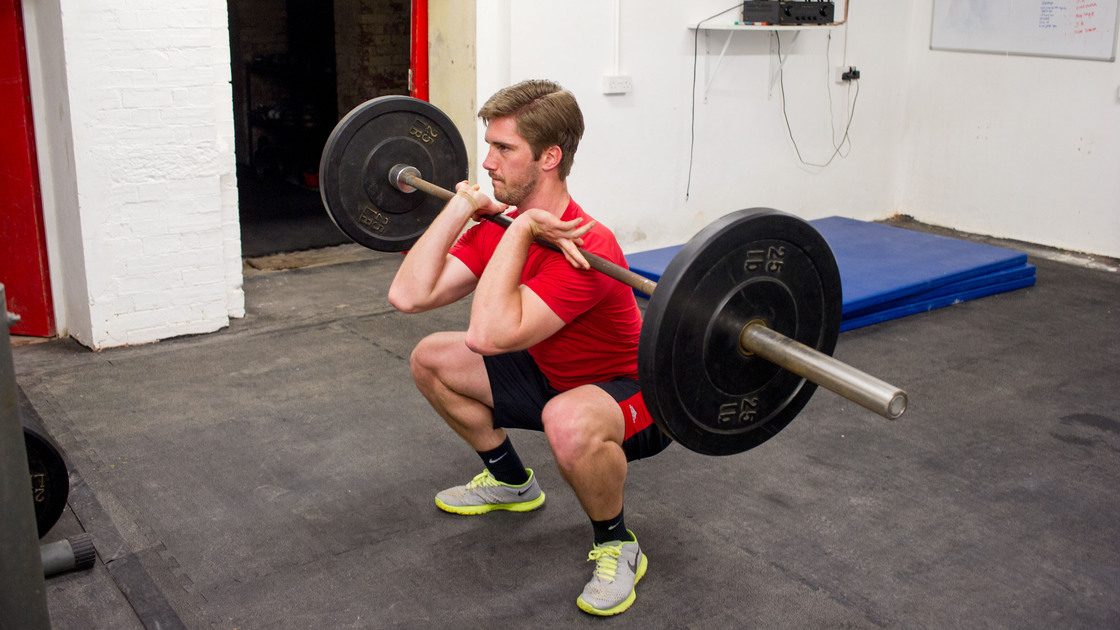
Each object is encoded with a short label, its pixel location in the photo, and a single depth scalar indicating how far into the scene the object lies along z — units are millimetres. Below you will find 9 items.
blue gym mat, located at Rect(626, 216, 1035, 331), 3920
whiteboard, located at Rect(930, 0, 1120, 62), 4879
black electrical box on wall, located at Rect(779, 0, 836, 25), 4863
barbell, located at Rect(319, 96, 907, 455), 1563
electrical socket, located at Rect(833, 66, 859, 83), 5435
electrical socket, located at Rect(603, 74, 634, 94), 4562
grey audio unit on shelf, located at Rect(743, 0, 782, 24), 4773
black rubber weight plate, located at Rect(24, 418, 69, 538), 2082
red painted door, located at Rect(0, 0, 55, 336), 3400
